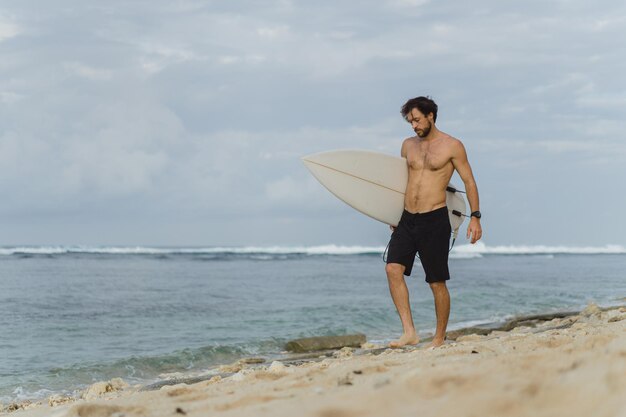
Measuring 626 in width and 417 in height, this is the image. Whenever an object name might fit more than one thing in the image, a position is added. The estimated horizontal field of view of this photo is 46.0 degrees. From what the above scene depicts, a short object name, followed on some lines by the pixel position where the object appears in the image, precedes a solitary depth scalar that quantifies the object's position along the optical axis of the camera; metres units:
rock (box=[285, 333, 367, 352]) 8.29
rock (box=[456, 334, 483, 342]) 7.22
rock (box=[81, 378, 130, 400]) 5.56
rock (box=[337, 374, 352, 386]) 3.10
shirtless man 6.01
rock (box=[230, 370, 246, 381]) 4.18
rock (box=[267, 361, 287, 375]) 4.13
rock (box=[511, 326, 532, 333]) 8.08
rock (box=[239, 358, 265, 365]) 7.35
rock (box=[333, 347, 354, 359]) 6.94
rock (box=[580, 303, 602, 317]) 9.25
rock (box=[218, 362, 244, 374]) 6.53
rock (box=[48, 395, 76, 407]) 5.31
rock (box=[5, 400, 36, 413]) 5.35
